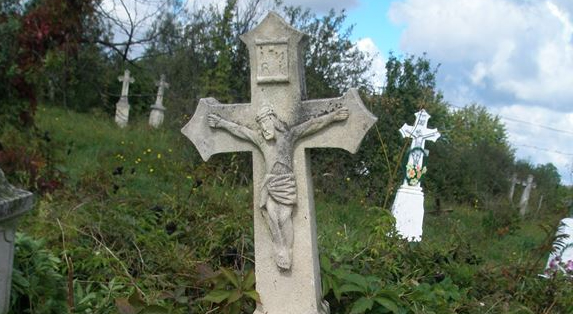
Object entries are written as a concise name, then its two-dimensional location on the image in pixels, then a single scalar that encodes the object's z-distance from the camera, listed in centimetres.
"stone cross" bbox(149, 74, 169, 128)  1525
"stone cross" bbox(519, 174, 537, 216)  1264
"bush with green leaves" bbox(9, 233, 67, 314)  329
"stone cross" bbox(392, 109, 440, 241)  771
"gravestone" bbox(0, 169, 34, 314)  302
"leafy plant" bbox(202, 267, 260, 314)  326
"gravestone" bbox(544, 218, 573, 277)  432
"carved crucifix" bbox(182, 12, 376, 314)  318
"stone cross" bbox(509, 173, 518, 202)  1661
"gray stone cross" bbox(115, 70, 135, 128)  1556
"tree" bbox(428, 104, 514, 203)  1291
